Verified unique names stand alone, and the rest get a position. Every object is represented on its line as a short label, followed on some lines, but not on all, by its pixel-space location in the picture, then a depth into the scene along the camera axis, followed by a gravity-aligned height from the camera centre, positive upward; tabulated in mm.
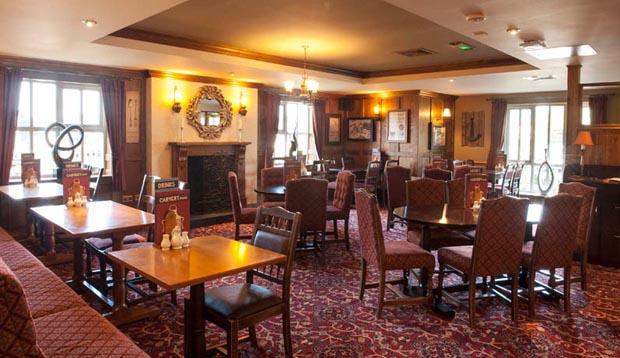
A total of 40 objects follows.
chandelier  6453 +916
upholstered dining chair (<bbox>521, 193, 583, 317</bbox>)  3590 -628
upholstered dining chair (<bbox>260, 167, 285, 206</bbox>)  6570 -364
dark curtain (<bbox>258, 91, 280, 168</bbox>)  9047 +548
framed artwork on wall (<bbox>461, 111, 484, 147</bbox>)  11016 +606
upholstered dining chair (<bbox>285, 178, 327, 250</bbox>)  5137 -530
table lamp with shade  5809 +221
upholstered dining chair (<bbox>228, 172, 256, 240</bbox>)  5625 -696
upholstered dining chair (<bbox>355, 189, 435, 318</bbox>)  3611 -779
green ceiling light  6063 +1427
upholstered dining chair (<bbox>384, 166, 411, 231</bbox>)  6883 -472
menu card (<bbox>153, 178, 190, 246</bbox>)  2797 -337
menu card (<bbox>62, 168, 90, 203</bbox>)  4289 -302
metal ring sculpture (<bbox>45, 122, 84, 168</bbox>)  6354 +131
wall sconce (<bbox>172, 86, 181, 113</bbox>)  7523 +768
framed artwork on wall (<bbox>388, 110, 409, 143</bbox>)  10047 +594
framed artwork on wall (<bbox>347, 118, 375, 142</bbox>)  10594 +548
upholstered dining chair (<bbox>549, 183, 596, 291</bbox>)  4117 -678
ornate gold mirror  7812 +658
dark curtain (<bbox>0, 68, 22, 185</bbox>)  6090 +455
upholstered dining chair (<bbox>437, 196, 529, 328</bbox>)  3398 -643
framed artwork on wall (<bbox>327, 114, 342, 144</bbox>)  10562 +555
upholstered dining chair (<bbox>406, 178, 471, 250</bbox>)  4766 -428
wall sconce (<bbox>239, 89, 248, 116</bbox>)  8461 +869
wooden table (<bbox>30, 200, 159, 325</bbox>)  3355 -555
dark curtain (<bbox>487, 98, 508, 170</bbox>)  10656 +660
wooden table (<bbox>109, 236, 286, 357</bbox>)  2305 -587
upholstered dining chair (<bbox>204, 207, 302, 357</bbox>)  2531 -837
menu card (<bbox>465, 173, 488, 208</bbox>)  4465 -320
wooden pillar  6055 +582
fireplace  7668 -349
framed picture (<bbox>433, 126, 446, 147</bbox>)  10547 +416
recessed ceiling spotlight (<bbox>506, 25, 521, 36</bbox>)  4152 +1124
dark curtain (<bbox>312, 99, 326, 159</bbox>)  10194 +636
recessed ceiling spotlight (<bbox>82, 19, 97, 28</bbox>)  4074 +1114
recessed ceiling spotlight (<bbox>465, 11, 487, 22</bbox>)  3701 +1094
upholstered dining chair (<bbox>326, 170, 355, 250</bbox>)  5730 -606
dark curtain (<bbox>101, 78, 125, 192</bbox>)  6980 +430
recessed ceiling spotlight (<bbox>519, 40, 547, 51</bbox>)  4692 +1132
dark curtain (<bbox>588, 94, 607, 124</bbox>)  9492 +957
